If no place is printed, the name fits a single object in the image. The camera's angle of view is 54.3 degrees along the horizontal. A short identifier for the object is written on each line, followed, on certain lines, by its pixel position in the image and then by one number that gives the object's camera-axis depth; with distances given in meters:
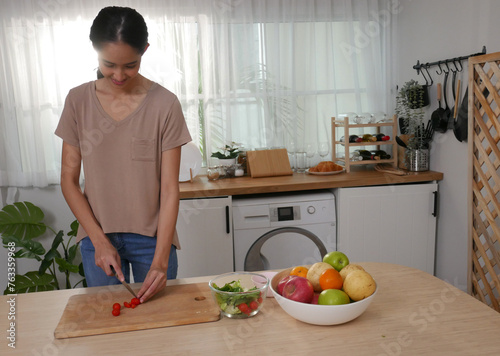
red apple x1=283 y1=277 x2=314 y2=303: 1.17
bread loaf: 3.18
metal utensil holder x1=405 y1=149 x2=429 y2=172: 3.14
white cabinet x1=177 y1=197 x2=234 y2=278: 2.84
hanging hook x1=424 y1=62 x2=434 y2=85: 3.07
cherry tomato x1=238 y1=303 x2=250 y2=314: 1.23
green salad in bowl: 1.22
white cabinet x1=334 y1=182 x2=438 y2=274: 2.99
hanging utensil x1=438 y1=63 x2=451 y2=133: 2.92
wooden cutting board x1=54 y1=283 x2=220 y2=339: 1.19
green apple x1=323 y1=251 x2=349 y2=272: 1.30
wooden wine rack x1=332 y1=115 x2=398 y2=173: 3.17
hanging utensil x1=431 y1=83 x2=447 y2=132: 2.96
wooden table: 1.08
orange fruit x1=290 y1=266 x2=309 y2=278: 1.31
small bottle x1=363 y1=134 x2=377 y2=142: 3.24
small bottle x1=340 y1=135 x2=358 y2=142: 3.22
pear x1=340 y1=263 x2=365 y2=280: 1.23
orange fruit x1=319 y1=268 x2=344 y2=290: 1.20
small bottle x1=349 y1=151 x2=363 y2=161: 3.28
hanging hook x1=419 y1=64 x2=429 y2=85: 3.10
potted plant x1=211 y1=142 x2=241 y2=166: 3.19
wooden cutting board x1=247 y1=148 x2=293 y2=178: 3.16
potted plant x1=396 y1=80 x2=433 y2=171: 3.12
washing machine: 2.91
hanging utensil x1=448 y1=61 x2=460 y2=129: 2.84
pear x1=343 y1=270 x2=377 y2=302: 1.17
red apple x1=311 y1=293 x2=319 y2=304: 1.20
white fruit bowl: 1.13
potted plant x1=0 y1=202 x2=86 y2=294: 2.91
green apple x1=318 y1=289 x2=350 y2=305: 1.15
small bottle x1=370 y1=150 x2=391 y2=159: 3.31
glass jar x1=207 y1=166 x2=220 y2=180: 3.09
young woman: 1.59
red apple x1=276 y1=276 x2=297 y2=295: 1.24
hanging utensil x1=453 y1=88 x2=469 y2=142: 2.68
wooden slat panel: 2.38
